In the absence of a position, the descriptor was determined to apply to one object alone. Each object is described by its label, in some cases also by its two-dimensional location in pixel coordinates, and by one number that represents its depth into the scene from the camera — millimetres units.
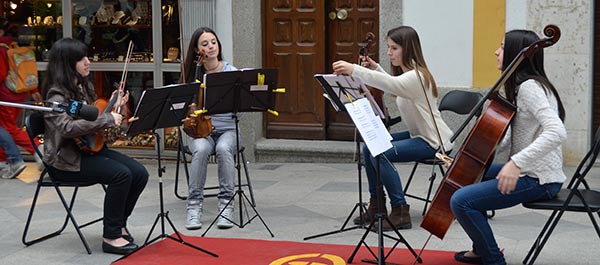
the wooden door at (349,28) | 10406
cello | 5559
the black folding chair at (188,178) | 8016
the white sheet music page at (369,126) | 5871
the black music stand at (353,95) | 6281
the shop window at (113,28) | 10867
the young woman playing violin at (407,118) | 7109
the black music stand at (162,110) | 6648
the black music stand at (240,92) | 7145
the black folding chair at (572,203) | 5793
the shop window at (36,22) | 11289
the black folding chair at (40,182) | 6883
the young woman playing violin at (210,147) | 7633
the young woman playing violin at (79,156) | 6730
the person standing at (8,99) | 10156
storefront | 10758
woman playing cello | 5660
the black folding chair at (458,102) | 7996
